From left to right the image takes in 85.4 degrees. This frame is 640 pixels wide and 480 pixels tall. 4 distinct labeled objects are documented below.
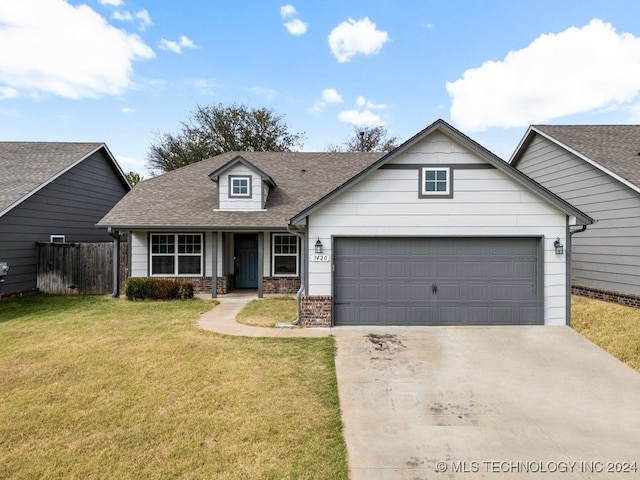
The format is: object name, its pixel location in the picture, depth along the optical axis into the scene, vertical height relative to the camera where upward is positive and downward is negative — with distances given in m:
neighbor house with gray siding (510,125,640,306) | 9.80 +1.52
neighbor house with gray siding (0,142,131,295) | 11.98 +1.71
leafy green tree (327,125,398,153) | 31.83 +9.27
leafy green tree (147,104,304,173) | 30.09 +9.09
